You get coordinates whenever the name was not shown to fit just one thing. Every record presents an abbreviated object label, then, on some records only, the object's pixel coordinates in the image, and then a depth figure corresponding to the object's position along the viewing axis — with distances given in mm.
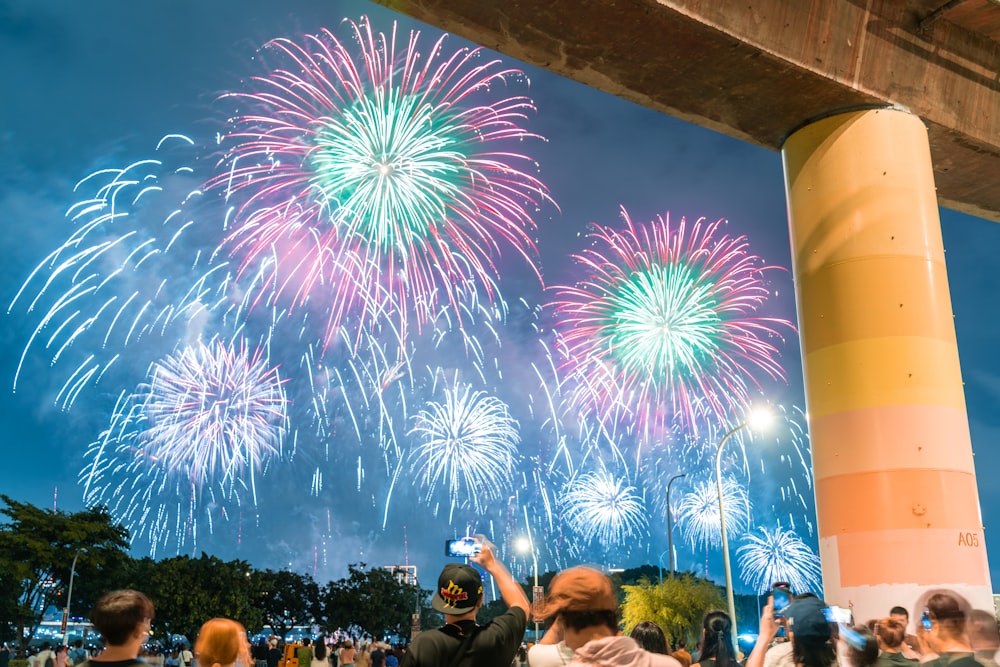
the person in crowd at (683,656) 7815
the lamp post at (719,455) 25469
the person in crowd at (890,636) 5879
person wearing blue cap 4582
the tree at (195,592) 62400
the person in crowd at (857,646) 5156
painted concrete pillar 9109
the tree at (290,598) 81438
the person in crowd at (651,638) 5823
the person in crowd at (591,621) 3361
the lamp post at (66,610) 45312
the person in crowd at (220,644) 4480
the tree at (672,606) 53500
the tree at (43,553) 47156
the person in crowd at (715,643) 6898
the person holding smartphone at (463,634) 4387
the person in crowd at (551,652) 4414
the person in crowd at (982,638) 4621
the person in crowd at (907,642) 6995
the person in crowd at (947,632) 4594
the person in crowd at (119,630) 4133
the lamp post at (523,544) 55256
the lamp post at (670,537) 44994
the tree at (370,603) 78500
